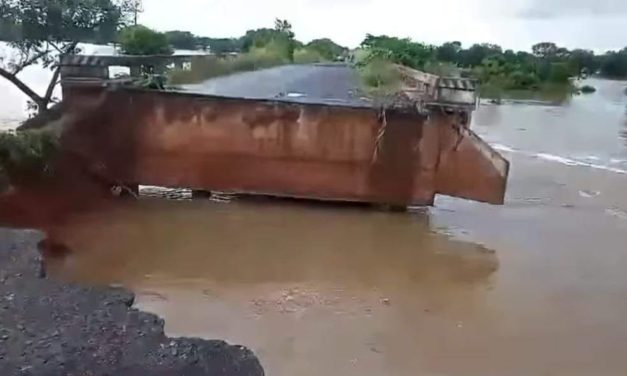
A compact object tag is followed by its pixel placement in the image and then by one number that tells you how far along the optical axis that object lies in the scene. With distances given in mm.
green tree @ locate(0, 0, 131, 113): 11133
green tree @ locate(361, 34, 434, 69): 16609
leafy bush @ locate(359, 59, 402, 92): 11102
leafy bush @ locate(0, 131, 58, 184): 7770
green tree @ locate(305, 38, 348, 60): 33312
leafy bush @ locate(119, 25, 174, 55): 13773
